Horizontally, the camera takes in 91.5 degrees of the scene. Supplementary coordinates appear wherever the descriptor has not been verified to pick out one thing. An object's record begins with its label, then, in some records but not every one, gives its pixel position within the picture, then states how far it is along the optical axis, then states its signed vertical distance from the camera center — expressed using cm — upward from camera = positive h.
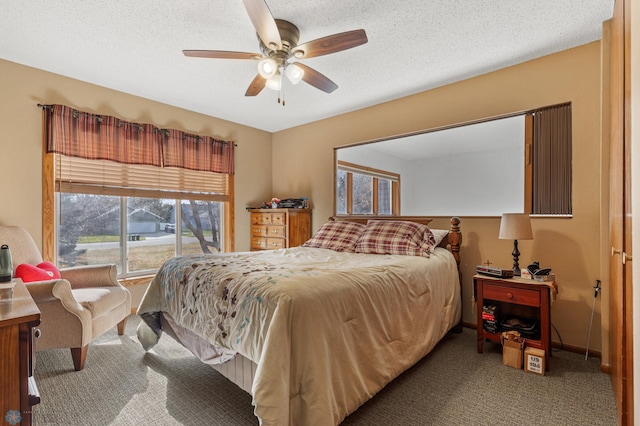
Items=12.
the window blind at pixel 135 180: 316 +37
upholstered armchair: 210 -67
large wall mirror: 267 +43
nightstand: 227 -68
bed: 139 -61
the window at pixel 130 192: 309 +22
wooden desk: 94 -47
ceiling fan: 183 +108
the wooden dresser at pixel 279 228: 419 -23
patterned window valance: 302 +78
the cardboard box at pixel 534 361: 217 -105
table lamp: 242 -12
